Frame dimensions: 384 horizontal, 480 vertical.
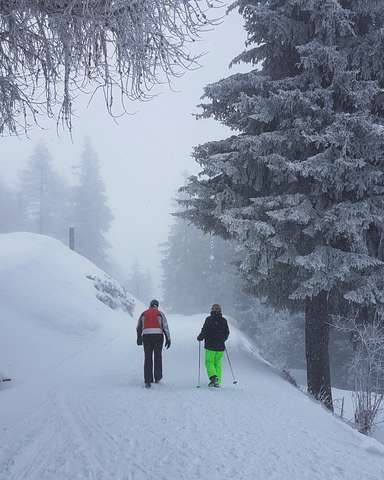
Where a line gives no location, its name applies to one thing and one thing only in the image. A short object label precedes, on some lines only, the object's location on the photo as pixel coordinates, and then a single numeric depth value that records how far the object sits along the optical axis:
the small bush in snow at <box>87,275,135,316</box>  20.69
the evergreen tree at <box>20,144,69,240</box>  47.97
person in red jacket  8.39
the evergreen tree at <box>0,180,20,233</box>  49.28
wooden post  28.76
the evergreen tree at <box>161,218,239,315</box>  37.70
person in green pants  8.45
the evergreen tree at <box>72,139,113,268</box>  43.56
